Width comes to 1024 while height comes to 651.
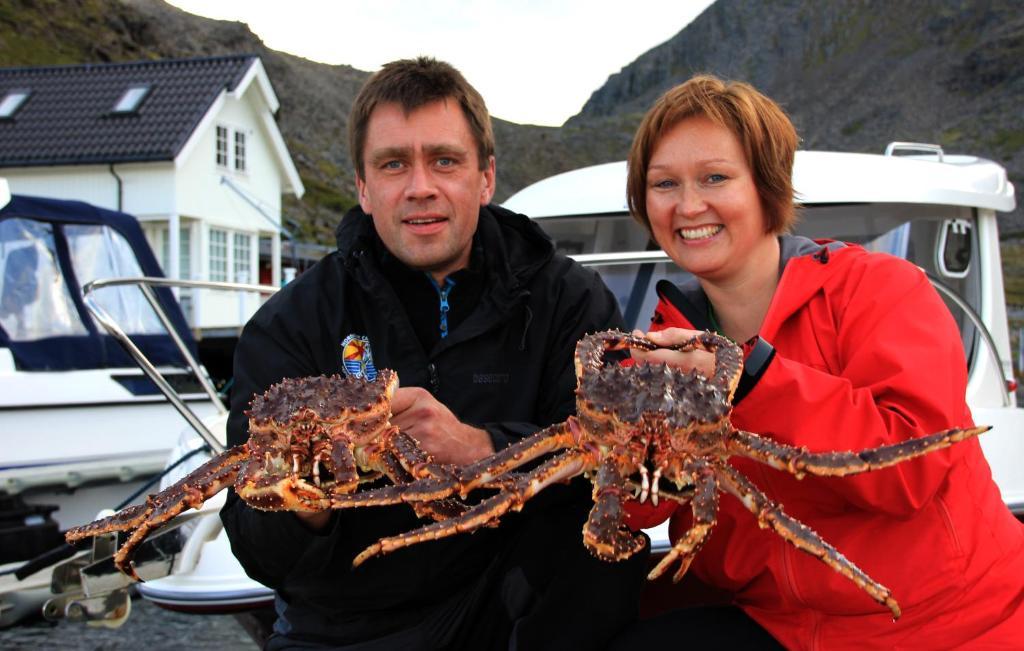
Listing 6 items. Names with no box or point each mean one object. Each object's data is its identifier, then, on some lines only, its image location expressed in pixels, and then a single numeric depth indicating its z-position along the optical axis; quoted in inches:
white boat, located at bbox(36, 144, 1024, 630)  152.8
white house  759.1
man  96.6
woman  74.7
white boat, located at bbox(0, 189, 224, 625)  229.8
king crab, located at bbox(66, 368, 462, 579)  72.0
